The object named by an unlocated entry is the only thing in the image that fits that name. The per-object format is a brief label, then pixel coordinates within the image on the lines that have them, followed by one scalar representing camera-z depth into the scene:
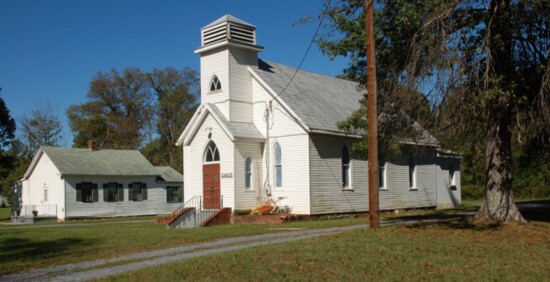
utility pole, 16.58
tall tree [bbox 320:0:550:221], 16.72
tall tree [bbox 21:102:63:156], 69.50
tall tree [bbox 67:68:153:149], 65.19
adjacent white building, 40.16
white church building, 26.03
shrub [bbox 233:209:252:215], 25.52
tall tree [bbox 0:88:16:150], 45.56
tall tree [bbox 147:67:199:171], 68.44
